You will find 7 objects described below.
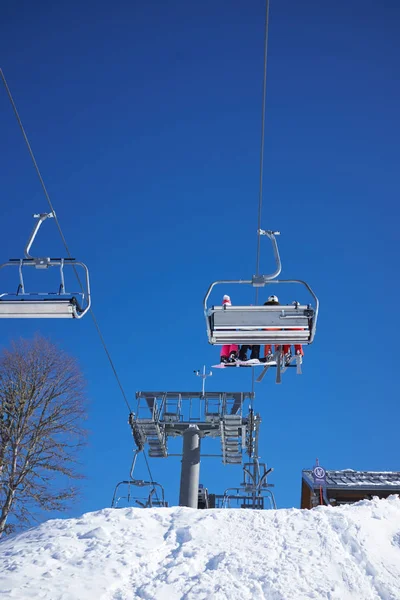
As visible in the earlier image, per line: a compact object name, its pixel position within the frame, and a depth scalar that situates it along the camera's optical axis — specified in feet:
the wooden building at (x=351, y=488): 76.01
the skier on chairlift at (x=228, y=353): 33.81
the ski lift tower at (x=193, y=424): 63.93
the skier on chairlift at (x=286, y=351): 33.73
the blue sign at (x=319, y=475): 61.28
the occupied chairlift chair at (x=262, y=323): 24.88
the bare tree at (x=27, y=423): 49.32
